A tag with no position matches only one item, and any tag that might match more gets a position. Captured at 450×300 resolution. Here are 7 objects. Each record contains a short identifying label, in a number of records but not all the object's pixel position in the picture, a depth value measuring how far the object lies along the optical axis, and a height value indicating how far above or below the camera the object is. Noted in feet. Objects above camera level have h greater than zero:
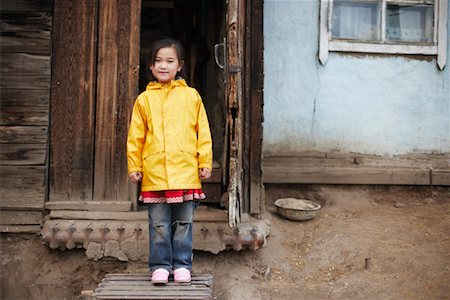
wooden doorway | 14.75 +1.84
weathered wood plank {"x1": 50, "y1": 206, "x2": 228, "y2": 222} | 14.64 -1.85
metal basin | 16.84 -1.71
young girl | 10.52 +0.01
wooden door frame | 15.40 +1.77
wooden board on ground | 9.82 -2.83
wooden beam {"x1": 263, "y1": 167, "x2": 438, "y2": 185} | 18.90 -0.54
